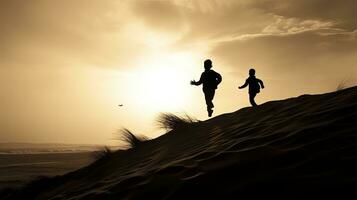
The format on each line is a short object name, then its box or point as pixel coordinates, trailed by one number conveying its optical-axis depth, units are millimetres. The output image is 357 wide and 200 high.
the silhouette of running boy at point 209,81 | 11766
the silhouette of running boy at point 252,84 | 12914
